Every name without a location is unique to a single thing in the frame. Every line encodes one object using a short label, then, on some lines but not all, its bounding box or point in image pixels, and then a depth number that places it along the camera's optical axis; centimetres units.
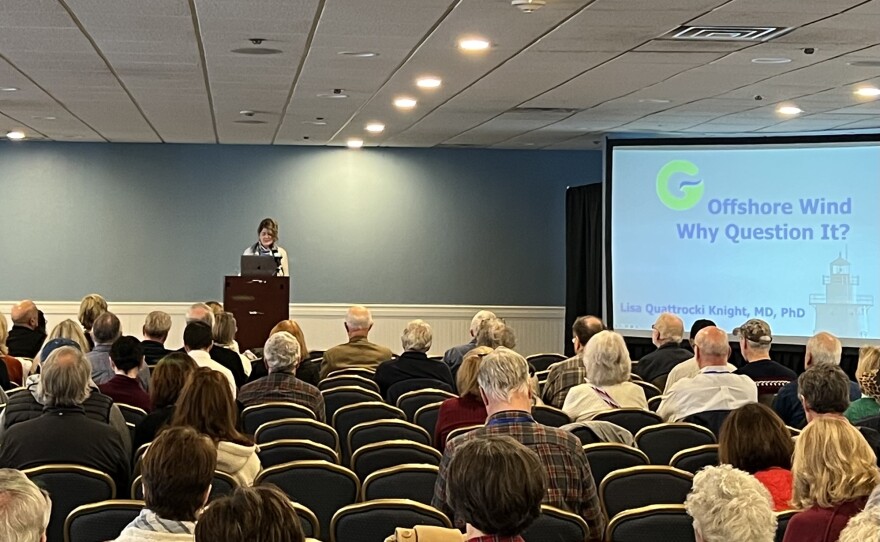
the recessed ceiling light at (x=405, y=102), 1134
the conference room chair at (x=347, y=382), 820
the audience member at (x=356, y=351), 948
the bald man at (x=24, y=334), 987
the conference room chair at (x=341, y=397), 759
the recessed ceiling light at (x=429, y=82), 998
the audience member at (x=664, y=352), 920
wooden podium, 1233
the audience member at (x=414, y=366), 845
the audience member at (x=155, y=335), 861
